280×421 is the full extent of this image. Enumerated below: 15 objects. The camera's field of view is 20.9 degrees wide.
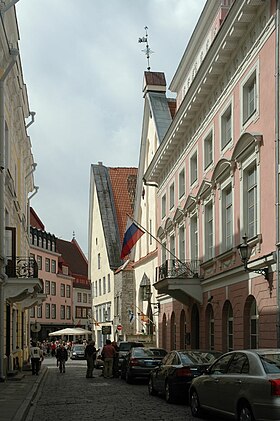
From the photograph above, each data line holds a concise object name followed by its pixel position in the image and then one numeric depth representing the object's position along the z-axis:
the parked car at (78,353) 60.62
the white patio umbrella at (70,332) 64.89
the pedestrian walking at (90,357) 32.47
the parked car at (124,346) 35.26
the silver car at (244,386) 11.27
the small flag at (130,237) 34.03
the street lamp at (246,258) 19.27
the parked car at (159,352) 27.39
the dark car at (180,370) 17.92
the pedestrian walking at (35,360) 33.62
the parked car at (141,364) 27.12
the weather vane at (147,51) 51.12
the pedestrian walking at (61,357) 37.47
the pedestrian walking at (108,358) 32.76
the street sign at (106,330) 61.89
